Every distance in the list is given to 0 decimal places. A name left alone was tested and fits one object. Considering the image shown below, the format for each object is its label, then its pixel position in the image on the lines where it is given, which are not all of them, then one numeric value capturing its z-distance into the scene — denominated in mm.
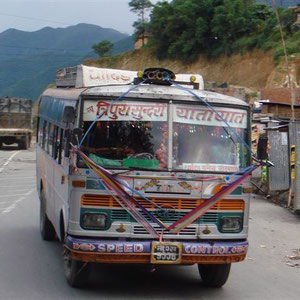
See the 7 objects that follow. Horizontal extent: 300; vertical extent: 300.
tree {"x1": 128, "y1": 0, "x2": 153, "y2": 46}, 109875
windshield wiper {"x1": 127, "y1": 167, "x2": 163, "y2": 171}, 6598
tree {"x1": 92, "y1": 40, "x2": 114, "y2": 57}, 118462
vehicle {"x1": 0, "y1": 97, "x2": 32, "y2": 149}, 38156
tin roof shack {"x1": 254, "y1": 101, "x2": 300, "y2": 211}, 13837
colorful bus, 6504
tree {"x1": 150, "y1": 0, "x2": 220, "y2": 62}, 82188
